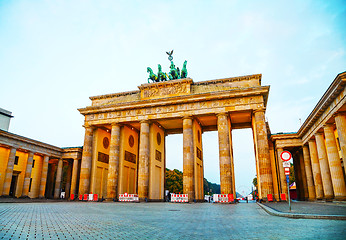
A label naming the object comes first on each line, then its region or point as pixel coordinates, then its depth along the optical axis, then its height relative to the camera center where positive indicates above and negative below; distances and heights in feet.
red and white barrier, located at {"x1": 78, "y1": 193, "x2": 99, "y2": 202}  103.09 -4.45
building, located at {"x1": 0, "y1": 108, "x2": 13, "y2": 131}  141.18 +38.28
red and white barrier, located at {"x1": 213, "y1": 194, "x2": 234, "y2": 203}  84.19 -3.82
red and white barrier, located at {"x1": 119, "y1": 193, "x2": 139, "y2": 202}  96.17 -4.43
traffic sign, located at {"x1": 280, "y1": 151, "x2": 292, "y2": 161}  38.37 +4.65
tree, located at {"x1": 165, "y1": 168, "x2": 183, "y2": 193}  214.28 +2.97
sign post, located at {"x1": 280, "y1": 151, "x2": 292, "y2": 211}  38.42 +4.19
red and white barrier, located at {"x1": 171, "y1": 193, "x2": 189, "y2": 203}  87.84 -4.01
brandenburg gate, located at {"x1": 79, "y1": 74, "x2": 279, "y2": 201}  93.09 +25.01
